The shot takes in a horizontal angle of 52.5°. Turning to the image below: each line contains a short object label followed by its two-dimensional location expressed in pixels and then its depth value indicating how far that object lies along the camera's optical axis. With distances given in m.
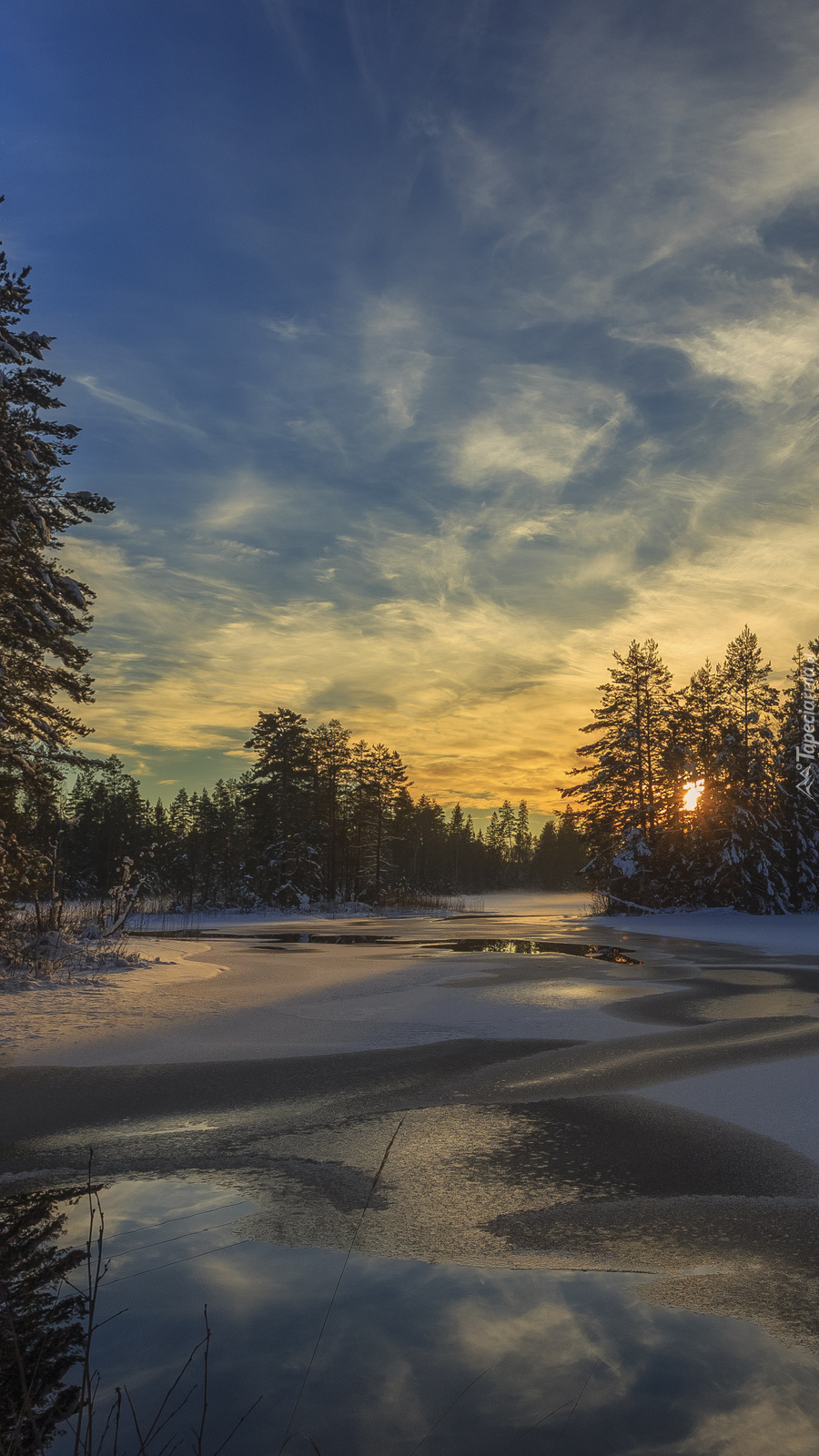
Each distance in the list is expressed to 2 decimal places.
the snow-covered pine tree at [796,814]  39.41
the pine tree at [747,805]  38.53
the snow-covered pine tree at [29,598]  14.37
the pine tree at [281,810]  50.81
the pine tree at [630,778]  42.75
